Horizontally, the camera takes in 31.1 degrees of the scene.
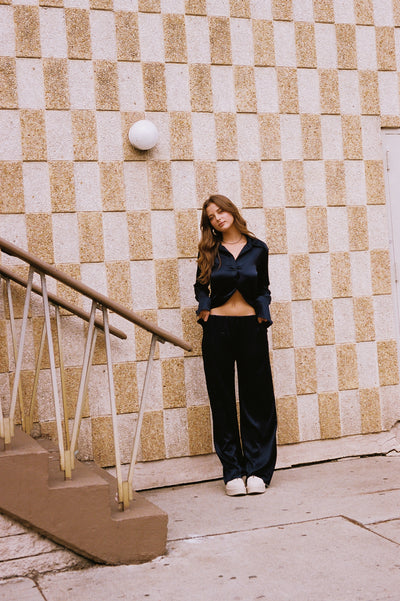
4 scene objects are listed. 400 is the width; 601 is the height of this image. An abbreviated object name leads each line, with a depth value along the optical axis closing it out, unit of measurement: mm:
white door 4977
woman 4148
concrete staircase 3002
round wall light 4297
